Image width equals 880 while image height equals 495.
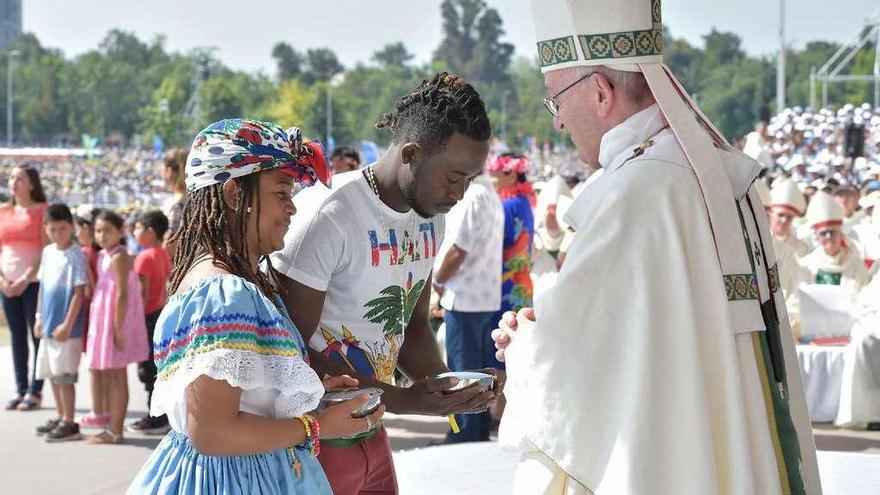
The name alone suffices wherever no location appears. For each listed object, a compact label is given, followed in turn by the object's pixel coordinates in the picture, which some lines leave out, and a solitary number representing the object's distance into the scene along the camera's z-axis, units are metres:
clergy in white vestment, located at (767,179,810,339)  9.38
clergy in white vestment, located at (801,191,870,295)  9.77
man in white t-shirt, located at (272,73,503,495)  3.17
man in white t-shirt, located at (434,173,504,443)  7.56
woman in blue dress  2.51
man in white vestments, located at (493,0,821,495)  2.53
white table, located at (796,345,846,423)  9.00
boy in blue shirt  8.00
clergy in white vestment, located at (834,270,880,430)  8.72
